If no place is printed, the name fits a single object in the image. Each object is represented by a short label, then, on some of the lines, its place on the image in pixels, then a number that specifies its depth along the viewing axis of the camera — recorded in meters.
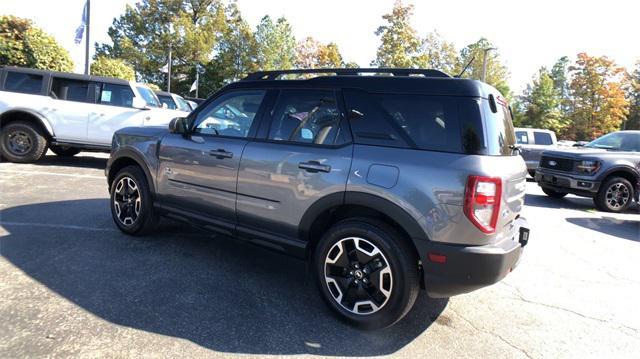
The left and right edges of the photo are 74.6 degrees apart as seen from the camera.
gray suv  2.82
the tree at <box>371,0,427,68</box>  33.75
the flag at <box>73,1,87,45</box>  16.47
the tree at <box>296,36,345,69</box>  48.44
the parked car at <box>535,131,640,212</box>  8.62
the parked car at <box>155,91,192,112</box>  14.92
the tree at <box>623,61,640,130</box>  58.56
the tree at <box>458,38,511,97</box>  42.45
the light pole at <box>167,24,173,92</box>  39.25
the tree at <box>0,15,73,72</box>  13.77
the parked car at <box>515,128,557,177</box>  13.88
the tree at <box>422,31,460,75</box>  43.75
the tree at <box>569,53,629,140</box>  44.19
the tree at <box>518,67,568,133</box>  50.31
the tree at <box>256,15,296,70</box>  39.56
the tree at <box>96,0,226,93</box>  39.25
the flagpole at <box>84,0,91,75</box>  16.16
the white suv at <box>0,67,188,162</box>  8.63
